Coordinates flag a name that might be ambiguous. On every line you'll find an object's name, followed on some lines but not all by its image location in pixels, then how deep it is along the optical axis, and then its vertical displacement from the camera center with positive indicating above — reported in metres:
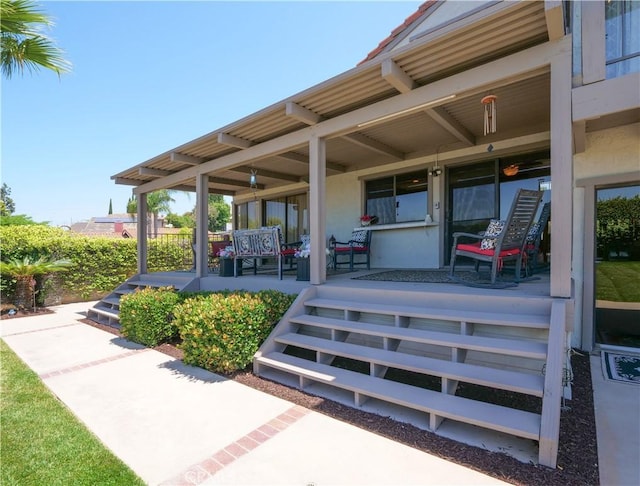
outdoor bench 5.79 +0.00
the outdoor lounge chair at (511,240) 3.77 +0.05
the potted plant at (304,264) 5.32 -0.33
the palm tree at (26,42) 3.95 +2.56
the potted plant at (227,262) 6.89 -0.38
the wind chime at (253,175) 7.51 +1.70
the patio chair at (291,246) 6.50 -0.07
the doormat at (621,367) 3.74 -1.51
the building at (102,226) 33.13 +2.28
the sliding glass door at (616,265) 4.78 -0.31
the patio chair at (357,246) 7.05 -0.04
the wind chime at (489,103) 4.11 +1.83
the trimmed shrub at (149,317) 5.29 -1.20
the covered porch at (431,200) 2.91 +0.81
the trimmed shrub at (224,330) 3.96 -1.07
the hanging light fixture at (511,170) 6.08 +1.37
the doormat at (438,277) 4.05 -0.52
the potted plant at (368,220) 7.82 +0.58
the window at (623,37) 3.73 +2.39
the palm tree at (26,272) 8.35 -0.71
